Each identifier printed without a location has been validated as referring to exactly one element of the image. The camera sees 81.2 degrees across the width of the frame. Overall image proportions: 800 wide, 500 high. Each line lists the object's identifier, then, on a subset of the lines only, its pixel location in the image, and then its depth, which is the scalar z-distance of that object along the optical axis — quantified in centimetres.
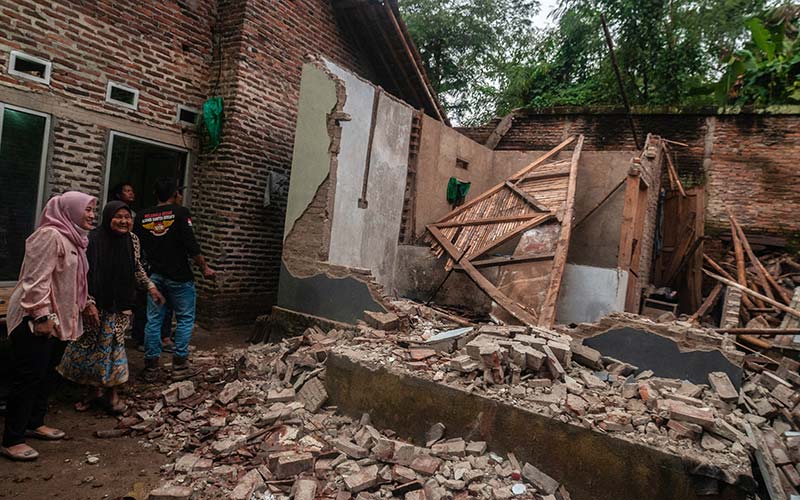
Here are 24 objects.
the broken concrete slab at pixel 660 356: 427
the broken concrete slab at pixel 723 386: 393
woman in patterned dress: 382
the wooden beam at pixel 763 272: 917
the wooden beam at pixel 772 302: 601
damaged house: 341
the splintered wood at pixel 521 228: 656
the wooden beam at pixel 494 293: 633
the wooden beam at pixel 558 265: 621
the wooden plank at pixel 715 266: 1016
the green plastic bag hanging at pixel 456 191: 860
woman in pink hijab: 311
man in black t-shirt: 475
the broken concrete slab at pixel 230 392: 432
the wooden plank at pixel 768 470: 326
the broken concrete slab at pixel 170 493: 293
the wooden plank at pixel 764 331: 558
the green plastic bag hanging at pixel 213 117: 710
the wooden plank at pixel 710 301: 917
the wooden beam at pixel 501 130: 1290
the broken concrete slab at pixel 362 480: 315
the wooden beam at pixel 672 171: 973
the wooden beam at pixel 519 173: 813
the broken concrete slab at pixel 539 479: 330
